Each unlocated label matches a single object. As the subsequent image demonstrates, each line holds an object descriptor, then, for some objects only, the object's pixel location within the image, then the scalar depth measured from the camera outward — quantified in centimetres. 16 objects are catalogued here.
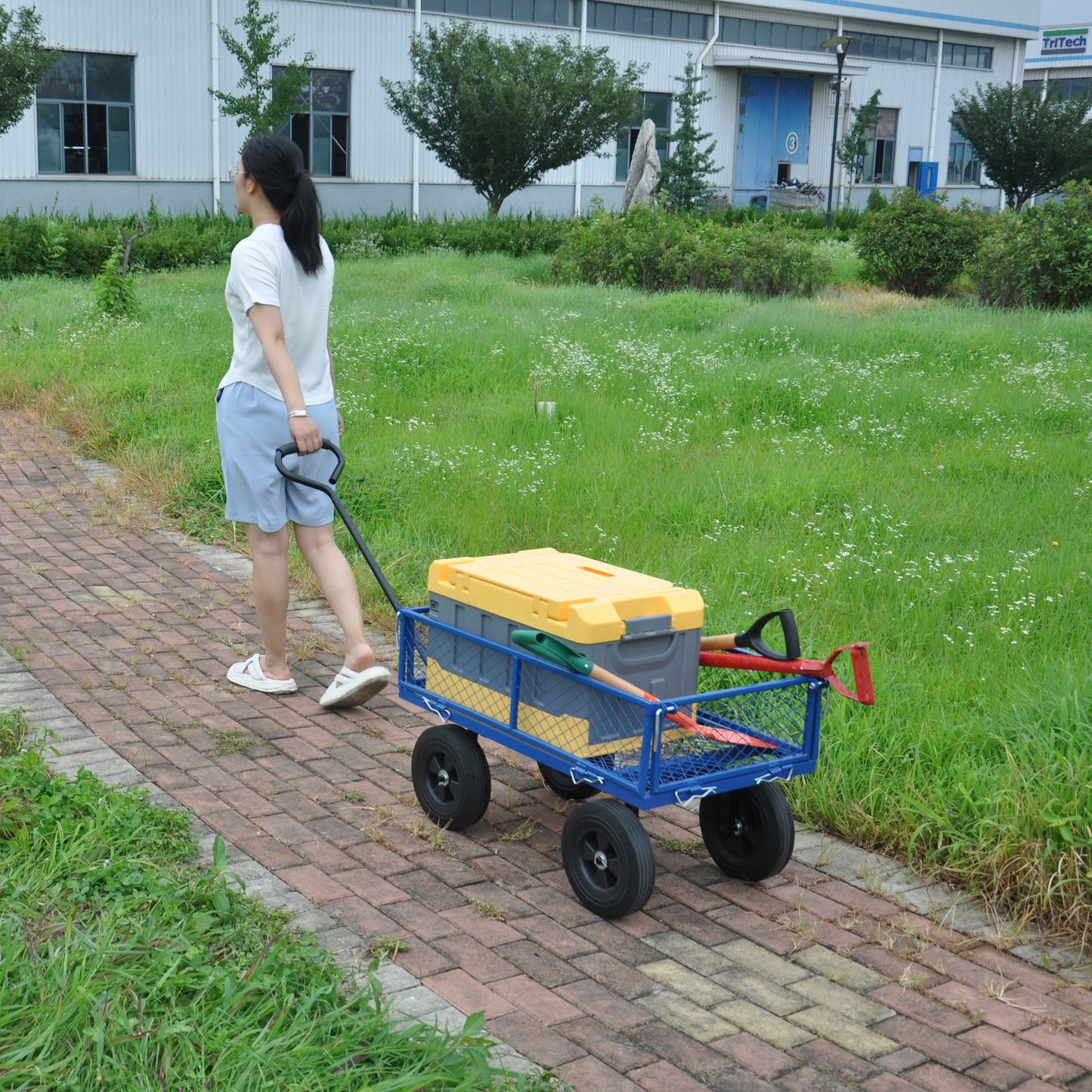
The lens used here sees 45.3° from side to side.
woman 473
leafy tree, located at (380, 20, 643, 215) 2670
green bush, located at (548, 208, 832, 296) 1731
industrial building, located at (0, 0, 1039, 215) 2752
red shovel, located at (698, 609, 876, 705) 364
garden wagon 354
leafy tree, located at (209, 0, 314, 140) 2372
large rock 2661
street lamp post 2934
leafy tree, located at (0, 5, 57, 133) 2112
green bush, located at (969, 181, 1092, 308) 1554
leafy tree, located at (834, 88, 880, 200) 4028
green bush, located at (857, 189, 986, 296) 1811
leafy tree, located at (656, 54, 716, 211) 3356
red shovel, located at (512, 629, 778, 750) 352
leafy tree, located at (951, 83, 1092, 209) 3909
